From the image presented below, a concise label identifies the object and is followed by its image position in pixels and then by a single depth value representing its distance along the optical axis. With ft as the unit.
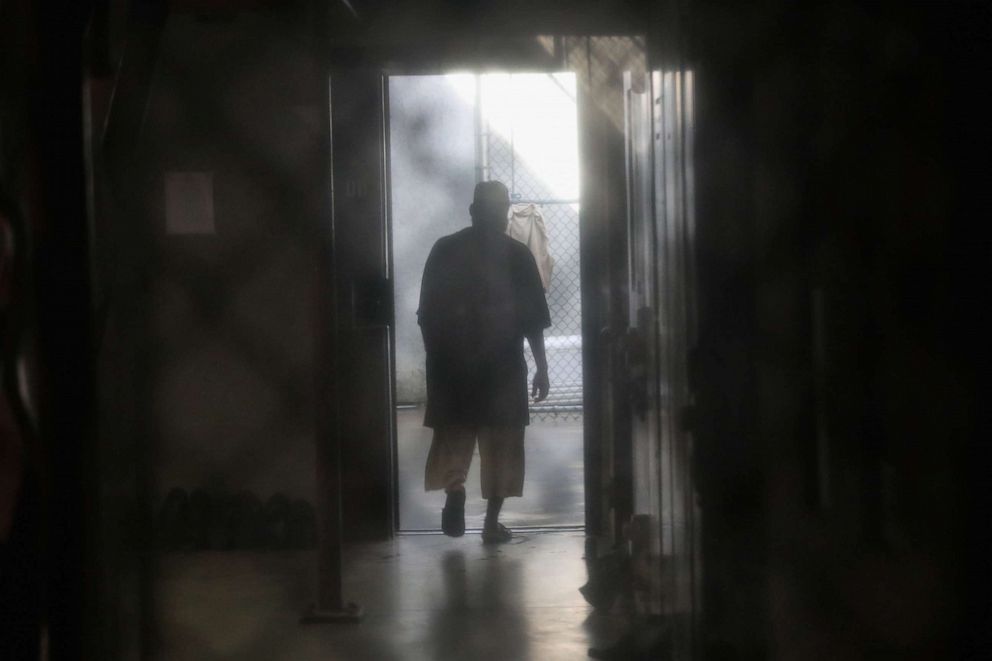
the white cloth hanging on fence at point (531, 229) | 20.98
